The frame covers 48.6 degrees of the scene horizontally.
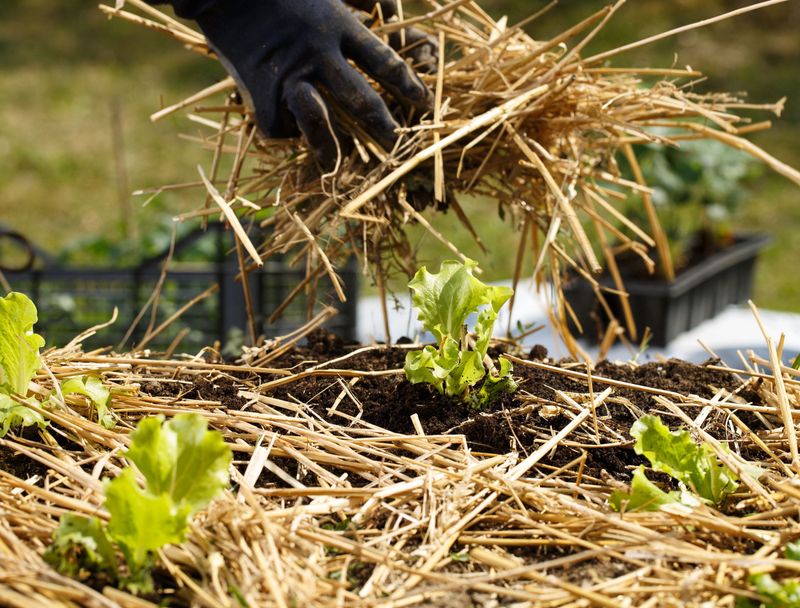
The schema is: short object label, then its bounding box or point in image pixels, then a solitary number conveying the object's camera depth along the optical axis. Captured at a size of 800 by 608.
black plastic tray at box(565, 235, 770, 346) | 2.97
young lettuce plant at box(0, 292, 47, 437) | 1.15
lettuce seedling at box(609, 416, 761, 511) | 1.05
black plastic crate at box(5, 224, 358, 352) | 2.59
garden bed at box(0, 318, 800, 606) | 0.88
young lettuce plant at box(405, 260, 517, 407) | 1.22
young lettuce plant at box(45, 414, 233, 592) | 0.85
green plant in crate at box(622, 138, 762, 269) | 3.43
